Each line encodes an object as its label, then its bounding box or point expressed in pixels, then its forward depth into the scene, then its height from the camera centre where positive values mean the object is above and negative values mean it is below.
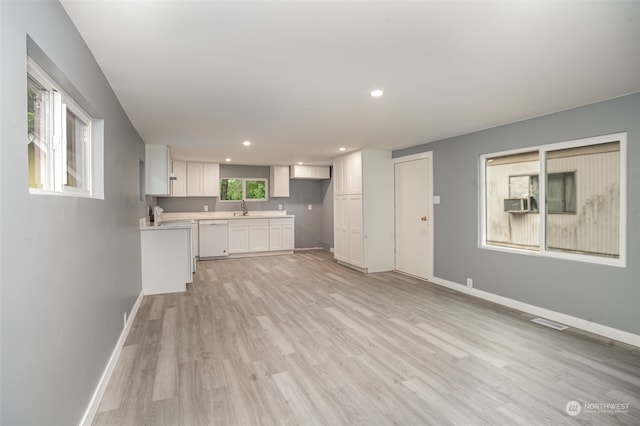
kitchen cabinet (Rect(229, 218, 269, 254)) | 7.57 -0.61
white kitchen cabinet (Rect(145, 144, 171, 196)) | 5.20 +0.68
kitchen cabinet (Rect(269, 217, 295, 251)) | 7.97 -0.60
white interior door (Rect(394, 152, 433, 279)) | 5.25 -0.08
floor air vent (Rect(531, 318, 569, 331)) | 3.30 -1.21
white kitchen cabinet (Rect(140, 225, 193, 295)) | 4.53 -0.71
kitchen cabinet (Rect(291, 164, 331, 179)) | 8.14 +1.01
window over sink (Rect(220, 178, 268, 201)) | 8.06 +0.54
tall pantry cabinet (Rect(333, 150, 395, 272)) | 5.88 -0.01
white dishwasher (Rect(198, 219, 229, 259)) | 7.25 -0.64
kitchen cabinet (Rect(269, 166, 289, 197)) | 8.27 +0.77
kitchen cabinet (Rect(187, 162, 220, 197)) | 7.41 +0.73
